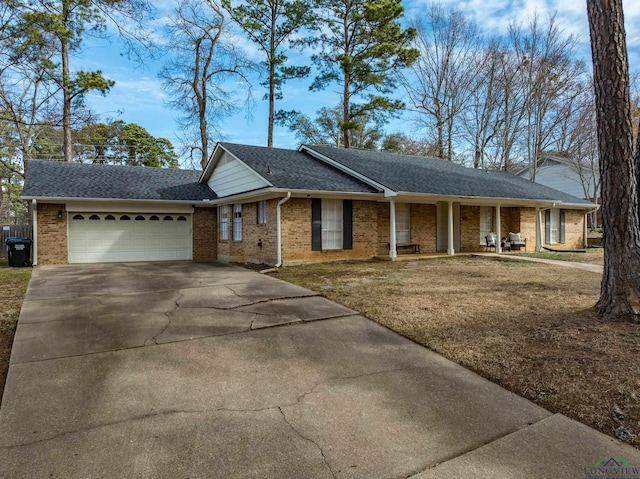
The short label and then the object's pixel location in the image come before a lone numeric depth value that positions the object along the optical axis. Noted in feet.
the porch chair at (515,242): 54.95
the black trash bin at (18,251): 43.98
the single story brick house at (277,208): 41.27
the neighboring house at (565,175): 92.68
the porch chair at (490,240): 53.47
